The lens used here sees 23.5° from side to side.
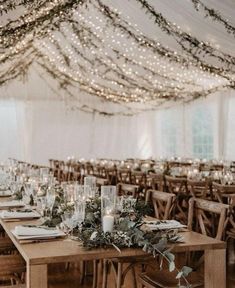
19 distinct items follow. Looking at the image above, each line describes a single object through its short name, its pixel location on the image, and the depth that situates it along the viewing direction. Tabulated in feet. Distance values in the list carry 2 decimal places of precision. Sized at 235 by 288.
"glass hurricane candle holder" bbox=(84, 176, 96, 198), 13.19
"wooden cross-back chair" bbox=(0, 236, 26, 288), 11.74
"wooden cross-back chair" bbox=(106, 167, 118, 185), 31.21
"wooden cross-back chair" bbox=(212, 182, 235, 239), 16.53
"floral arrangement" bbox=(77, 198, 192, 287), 9.29
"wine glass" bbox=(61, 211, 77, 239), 10.77
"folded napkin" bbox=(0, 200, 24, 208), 14.77
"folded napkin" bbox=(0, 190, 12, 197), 17.98
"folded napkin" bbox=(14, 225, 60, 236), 10.23
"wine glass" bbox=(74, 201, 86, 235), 10.87
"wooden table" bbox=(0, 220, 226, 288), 8.91
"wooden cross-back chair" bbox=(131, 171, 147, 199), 26.55
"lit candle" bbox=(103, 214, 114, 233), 10.02
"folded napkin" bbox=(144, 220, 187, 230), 11.18
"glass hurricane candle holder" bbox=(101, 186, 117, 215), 10.74
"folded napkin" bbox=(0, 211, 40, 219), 12.68
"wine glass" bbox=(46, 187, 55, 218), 12.13
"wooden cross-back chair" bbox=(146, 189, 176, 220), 13.64
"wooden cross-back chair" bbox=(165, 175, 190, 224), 22.25
